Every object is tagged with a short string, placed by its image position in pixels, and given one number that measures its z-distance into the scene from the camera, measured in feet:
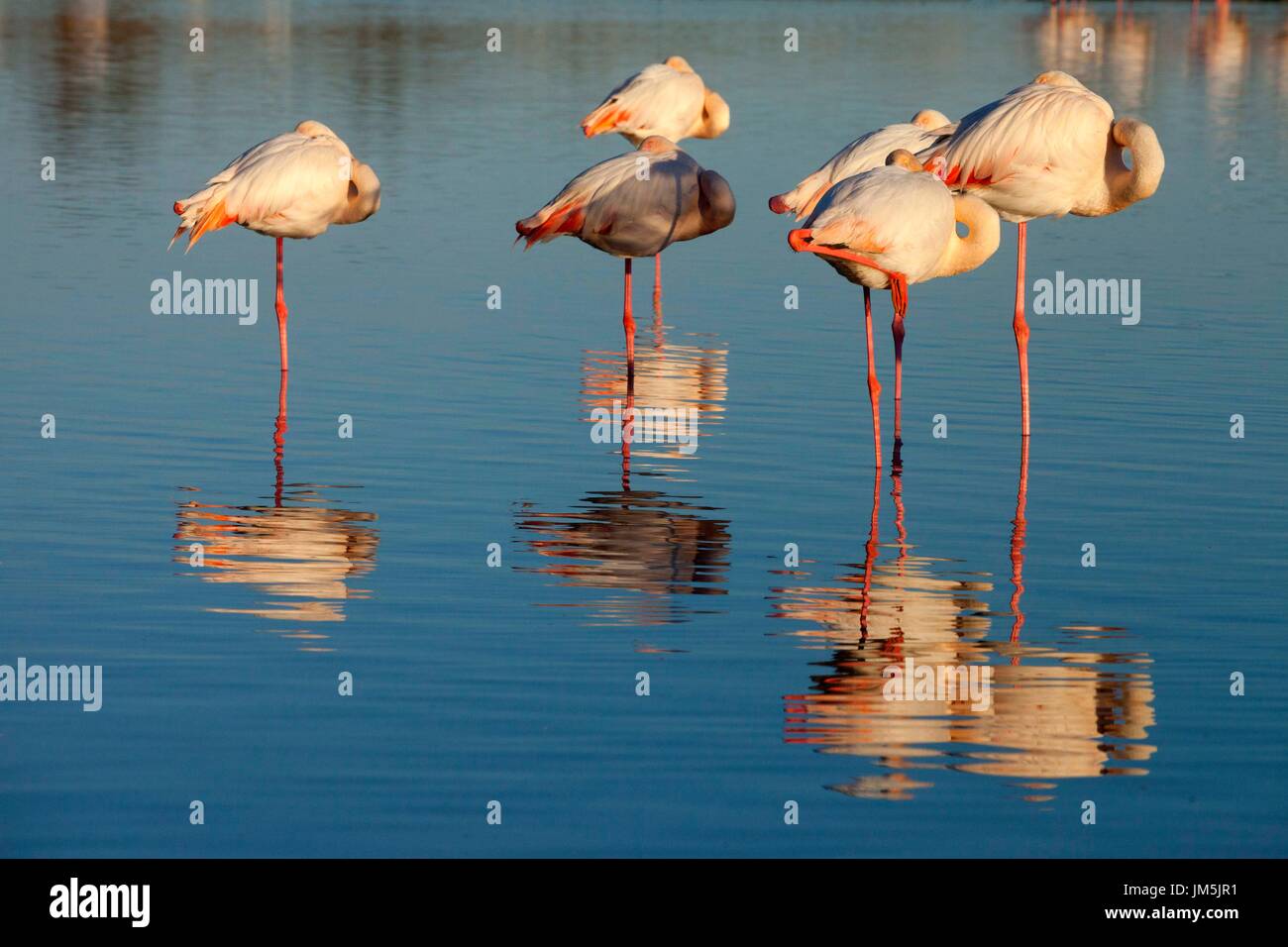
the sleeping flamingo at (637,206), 36.63
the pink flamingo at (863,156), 36.22
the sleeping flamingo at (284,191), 38.45
